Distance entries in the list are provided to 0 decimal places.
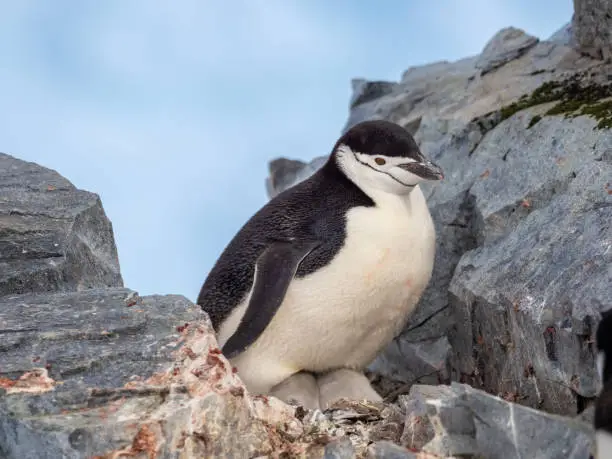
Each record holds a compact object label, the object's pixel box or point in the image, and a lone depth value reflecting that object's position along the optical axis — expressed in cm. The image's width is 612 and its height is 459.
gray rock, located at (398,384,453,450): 746
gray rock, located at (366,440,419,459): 708
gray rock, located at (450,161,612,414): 843
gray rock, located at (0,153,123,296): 1067
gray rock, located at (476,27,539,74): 1566
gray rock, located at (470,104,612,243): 1070
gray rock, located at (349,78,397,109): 2050
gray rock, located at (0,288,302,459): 730
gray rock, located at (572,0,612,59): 1292
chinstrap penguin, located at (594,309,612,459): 630
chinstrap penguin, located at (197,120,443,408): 1020
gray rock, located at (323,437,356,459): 745
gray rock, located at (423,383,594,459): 702
